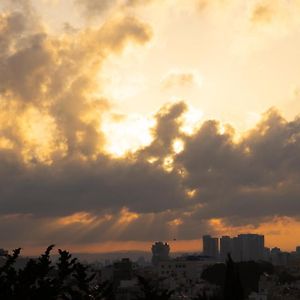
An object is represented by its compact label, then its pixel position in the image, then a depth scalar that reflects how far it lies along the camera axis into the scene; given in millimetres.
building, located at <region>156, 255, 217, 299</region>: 136250
